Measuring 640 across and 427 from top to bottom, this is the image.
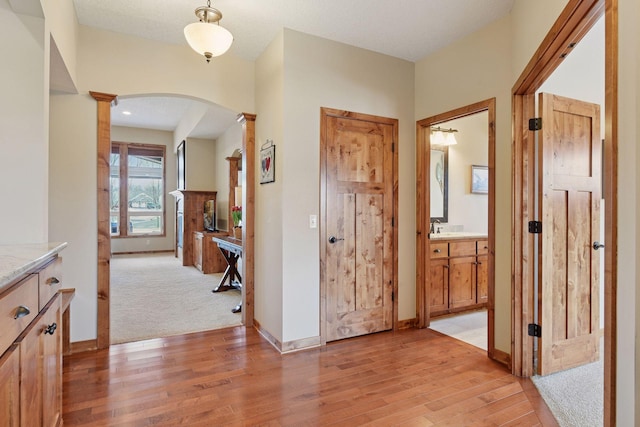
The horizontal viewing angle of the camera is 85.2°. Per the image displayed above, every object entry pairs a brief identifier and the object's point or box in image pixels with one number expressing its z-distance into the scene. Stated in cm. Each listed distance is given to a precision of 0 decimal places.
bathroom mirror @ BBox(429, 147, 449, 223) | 475
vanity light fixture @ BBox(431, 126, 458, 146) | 464
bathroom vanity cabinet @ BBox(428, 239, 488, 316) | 389
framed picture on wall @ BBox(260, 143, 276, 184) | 316
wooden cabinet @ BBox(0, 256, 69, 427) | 99
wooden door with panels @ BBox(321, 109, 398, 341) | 323
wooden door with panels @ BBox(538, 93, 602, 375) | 250
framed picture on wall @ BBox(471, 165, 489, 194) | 498
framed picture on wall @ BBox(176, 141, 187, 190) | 794
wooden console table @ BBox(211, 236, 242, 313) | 477
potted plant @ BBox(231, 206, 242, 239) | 489
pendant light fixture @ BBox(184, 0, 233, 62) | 235
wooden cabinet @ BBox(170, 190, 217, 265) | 742
